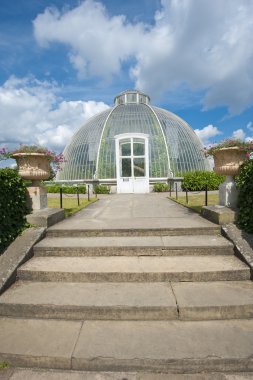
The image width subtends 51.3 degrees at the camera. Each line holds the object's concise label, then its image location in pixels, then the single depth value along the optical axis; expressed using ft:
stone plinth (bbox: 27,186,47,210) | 20.44
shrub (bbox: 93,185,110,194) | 71.92
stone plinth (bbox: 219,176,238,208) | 20.40
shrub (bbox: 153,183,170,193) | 71.20
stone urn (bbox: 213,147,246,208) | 20.20
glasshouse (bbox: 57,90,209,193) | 72.33
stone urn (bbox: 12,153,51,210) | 20.34
